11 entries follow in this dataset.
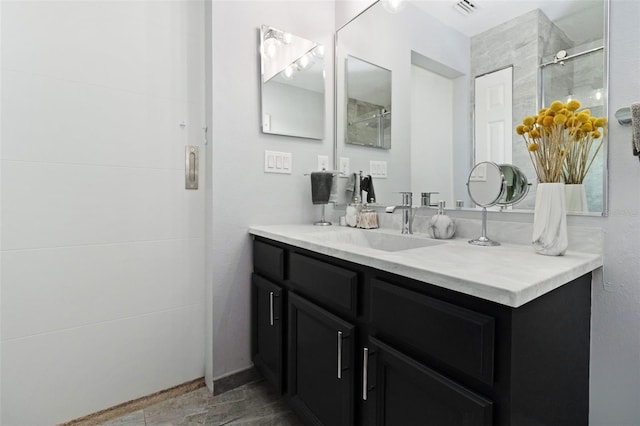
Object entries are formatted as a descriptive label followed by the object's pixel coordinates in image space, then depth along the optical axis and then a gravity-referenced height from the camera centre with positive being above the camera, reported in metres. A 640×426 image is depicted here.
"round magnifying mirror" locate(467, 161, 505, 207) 1.15 +0.08
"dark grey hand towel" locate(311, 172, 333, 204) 1.78 +0.10
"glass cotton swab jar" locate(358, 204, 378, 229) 1.65 -0.08
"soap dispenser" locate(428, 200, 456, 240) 1.29 -0.09
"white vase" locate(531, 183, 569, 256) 0.92 -0.05
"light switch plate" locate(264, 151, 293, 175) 1.76 +0.24
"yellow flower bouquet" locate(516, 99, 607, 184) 0.95 +0.20
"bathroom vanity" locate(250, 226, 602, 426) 0.65 -0.34
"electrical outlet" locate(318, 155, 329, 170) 1.96 +0.27
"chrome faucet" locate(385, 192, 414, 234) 1.47 -0.03
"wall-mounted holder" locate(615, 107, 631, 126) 0.89 +0.26
